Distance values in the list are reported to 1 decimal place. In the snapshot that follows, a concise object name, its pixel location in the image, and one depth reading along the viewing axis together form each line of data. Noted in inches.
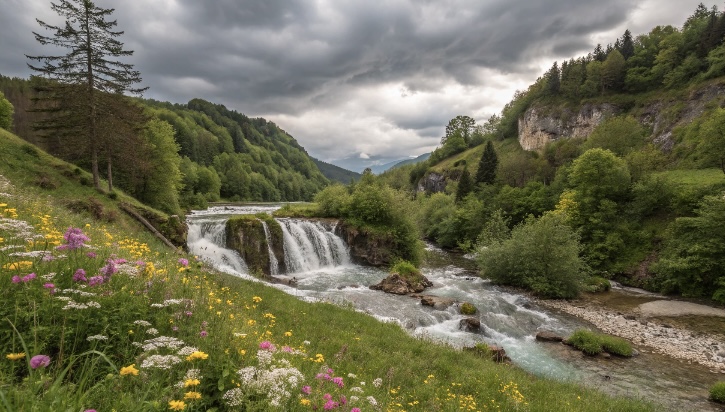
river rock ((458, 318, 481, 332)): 716.7
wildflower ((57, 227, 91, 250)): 158.9
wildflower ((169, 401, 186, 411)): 83.8
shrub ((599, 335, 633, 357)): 646.5
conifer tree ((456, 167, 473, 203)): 2524.6
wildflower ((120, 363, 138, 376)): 88.7
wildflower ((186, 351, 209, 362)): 106.5
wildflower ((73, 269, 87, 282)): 138.5
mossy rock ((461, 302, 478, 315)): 797.2
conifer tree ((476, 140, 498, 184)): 2573.8
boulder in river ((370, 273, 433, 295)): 943.0
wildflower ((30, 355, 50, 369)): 74.0
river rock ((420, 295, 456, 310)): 820.0
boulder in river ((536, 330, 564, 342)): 706.2
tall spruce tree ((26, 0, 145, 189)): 820.6
